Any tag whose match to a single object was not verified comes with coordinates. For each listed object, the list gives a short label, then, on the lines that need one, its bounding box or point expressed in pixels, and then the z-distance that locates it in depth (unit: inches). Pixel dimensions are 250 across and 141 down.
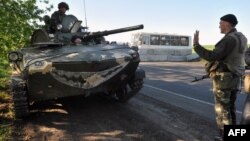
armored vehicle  144.4
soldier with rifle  105.0
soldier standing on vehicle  184.6
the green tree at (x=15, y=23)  196.0
